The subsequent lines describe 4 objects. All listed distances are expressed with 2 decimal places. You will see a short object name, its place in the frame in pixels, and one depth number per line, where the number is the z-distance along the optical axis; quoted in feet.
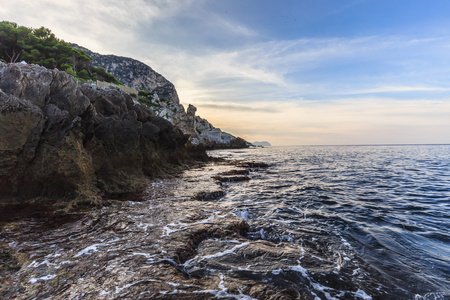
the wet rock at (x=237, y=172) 62.64
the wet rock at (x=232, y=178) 55.72
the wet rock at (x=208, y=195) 36.16
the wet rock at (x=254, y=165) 88.84
